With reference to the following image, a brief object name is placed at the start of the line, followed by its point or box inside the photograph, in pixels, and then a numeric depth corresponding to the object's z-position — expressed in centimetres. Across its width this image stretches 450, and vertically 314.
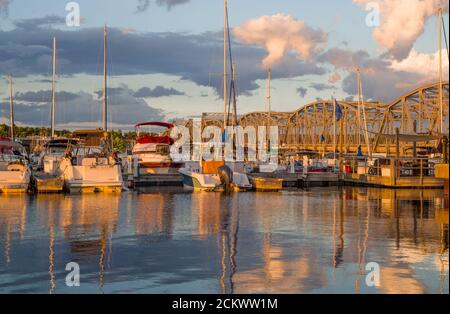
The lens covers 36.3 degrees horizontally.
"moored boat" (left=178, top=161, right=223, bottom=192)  4278
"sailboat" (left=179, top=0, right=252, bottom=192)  4284
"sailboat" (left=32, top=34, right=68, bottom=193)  4094
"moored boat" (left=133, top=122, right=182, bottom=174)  5322
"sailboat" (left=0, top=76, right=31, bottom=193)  3966
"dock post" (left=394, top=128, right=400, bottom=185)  4690
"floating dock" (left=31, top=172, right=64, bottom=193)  4088
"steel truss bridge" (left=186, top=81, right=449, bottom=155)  12475
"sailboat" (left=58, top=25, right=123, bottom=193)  4122
